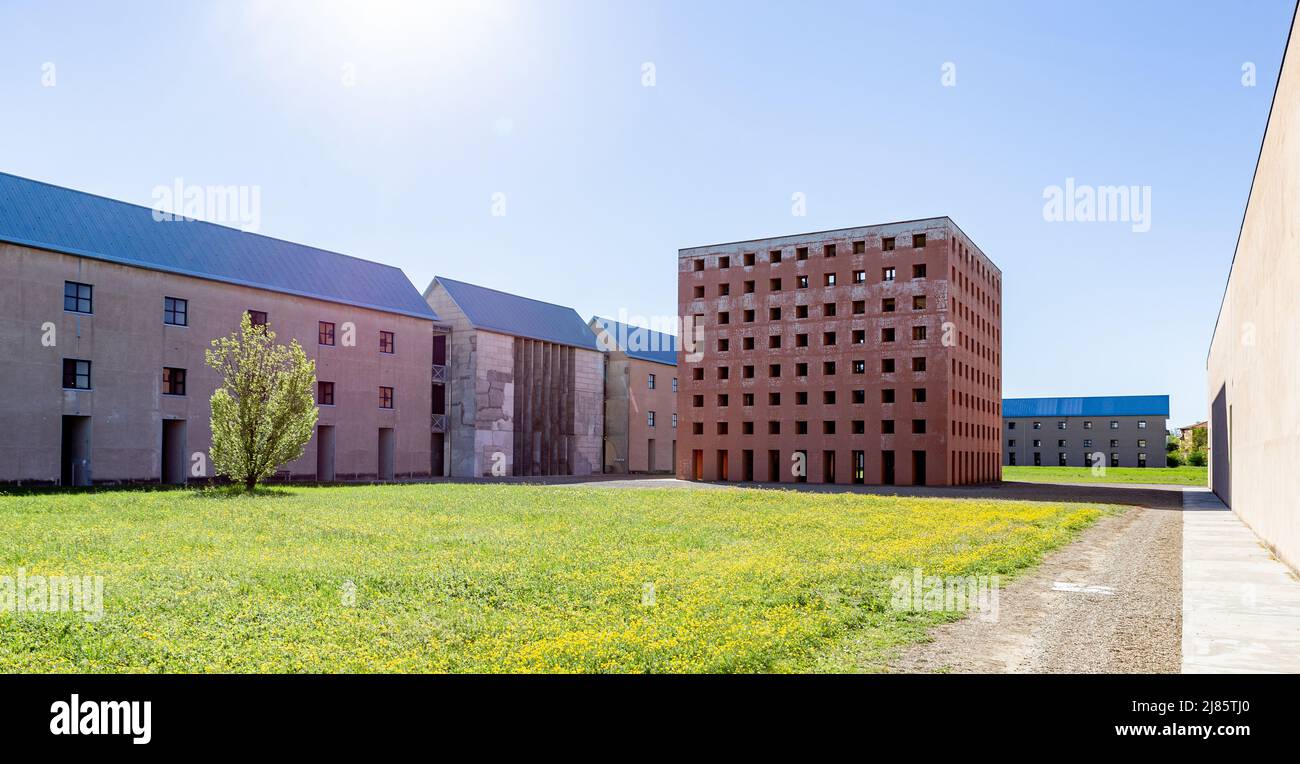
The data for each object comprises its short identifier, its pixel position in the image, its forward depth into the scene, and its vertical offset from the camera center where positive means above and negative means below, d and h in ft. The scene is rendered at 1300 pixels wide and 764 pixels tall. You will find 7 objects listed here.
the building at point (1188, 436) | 419.95 -5.50
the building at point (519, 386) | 192.03 +9.54
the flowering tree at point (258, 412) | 114.32 +1.68
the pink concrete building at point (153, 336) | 118.83 +14.22
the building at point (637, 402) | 240.32 +6.89
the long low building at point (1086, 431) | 385.09 -2.02
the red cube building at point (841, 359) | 185.26 +15.63
